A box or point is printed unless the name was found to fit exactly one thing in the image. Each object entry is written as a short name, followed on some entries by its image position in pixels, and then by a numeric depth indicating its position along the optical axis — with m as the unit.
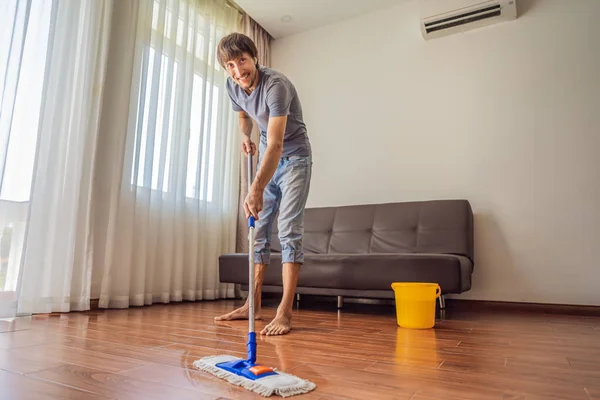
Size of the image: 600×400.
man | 1.56
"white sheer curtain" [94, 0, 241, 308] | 2.43
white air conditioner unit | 2.92
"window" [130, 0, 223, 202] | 2.66
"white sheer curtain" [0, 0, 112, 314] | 1.89
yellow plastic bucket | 1.82
